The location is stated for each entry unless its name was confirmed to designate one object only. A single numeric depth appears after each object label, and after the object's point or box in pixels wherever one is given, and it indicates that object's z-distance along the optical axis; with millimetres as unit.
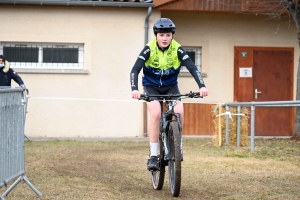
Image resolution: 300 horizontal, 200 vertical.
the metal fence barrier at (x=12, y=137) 7438
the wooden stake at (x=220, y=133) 16078
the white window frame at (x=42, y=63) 19531
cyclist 8500
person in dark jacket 17250
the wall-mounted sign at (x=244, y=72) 20797
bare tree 19094
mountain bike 7961
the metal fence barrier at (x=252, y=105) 13190
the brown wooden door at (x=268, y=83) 20797
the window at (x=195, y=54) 20672
